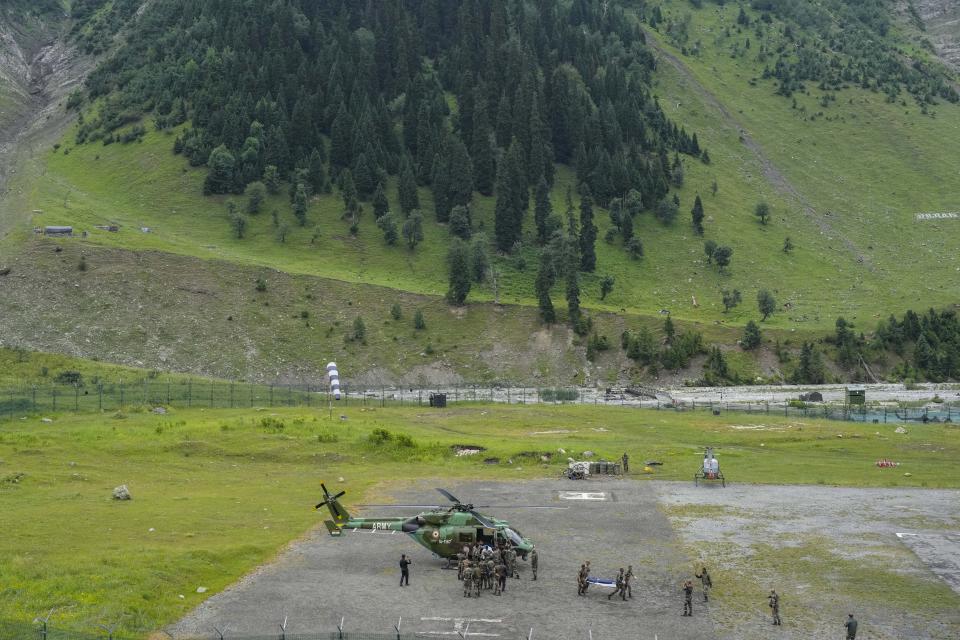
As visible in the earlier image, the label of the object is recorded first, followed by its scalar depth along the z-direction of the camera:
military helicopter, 43.38
